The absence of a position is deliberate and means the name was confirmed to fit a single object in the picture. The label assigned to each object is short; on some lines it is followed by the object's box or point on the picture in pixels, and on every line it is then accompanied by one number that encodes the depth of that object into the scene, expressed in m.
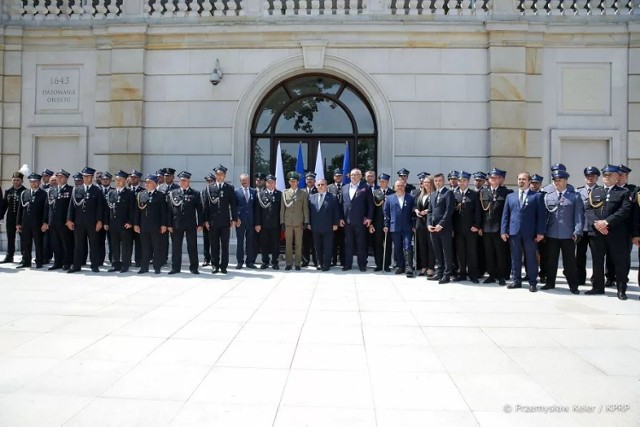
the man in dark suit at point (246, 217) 9.58
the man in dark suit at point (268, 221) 9.57
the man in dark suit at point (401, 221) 8.86
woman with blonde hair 8.72
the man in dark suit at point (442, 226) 8.16
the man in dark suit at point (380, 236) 9.41
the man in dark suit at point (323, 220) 9.32
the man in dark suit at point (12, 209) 9.85
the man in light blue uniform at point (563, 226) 7.31
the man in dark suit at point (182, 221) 8.80
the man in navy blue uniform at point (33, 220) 9.41
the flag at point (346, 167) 11.24
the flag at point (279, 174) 11.42
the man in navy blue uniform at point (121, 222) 8.91
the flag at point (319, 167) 11.33
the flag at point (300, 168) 11.40
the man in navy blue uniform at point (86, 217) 8.92
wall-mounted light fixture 11.23
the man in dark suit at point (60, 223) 9.18
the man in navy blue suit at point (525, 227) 7.55
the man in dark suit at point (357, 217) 9.30
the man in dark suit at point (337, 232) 9.87
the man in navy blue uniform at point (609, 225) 7.01
